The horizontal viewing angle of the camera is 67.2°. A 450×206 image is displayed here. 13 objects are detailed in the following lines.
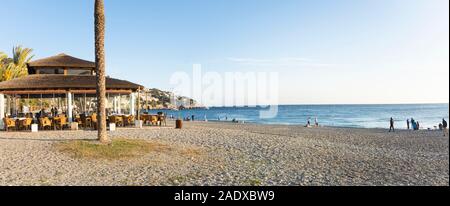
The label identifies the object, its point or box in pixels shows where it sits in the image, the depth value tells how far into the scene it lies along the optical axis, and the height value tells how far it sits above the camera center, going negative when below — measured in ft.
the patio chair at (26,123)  64.08 -3.13
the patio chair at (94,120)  66.50 -2.86
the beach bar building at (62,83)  70.13 +4.99
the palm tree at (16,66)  109.85 +14.40
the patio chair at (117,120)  68.44 -2.87
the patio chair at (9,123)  62.44 -3.03
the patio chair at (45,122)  64.03 -2.96
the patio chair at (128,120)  72.30 -3.06
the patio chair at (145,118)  76.13 -2.79
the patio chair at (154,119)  76.35 -3.06
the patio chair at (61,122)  66.08 -3.10
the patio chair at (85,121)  68.90 -3.07
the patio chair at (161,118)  78.43 -2.93
